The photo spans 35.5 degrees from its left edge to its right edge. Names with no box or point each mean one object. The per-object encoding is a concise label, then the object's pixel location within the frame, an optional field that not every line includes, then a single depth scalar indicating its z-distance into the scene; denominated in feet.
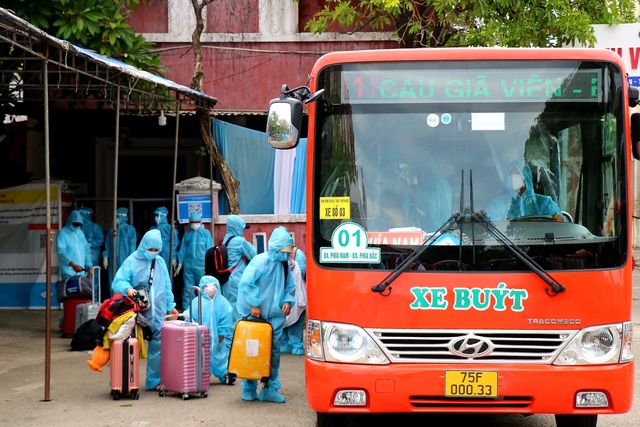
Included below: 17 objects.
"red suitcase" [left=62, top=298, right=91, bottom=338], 45.11
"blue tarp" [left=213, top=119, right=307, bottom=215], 55.77
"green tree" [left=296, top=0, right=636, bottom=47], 47.47
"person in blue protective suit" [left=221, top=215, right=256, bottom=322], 39.75
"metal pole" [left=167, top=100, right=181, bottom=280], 47.39
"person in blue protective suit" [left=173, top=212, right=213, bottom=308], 52.65
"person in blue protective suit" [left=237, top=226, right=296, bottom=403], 28.55
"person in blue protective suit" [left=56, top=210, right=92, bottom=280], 48.60
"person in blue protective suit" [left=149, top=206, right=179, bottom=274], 55.57
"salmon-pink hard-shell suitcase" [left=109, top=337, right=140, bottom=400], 29.50
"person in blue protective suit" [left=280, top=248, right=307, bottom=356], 38.81
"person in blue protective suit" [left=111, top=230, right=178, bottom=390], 31.04
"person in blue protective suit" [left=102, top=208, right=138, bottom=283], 55.31
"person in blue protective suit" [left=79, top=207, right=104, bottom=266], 53.93
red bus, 20.95
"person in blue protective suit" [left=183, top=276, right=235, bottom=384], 32.80
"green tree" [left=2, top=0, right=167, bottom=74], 48.55
